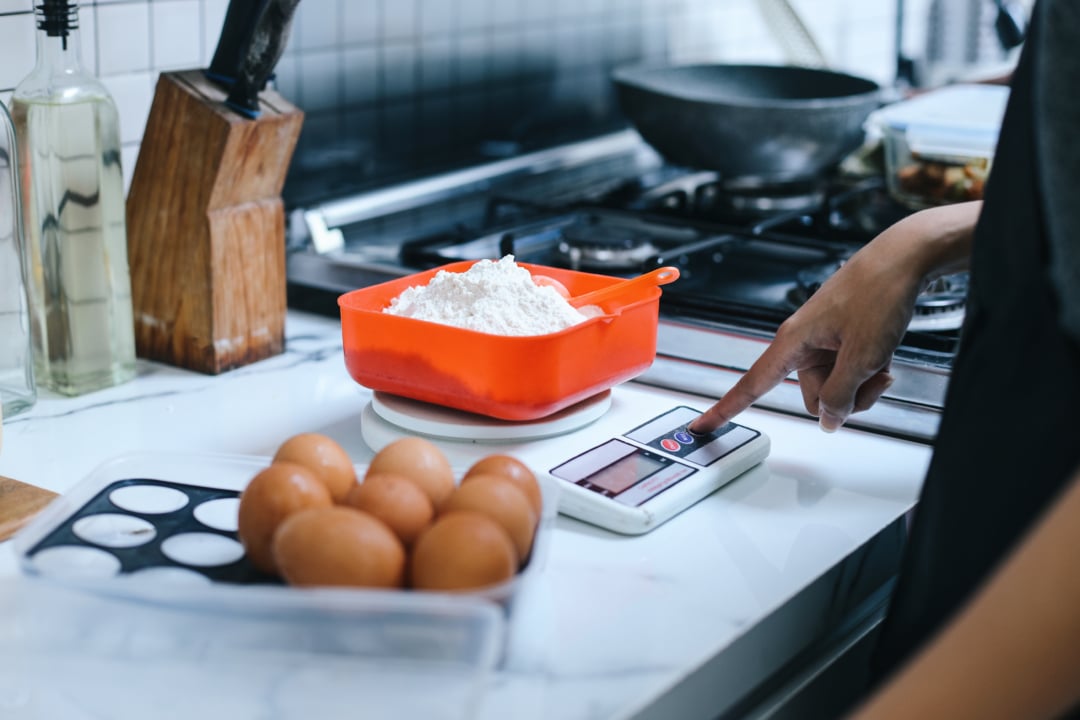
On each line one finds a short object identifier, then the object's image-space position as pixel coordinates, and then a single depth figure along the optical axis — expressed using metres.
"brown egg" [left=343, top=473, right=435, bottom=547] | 0.65
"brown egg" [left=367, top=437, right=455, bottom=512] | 0.70
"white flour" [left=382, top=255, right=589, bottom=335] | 0.88
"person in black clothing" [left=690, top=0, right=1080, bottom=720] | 0.55
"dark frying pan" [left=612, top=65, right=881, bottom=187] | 1.43
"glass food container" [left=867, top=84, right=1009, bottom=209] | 1.44
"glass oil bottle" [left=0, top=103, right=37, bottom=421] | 0.96
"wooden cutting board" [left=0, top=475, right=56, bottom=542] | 0.78
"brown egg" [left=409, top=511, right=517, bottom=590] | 0.61
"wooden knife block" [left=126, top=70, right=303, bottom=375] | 1.04
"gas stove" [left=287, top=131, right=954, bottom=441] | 1.05
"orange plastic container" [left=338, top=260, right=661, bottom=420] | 0.86
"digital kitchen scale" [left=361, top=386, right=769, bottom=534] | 0.82
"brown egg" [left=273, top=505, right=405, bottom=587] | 0.61
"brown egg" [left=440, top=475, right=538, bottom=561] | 0.65
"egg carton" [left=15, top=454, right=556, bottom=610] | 0.66
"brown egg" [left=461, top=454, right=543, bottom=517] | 0.69
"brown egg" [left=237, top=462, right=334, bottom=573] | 0.66
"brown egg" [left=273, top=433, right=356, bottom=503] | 0.71
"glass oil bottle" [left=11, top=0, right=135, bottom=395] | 0.97
